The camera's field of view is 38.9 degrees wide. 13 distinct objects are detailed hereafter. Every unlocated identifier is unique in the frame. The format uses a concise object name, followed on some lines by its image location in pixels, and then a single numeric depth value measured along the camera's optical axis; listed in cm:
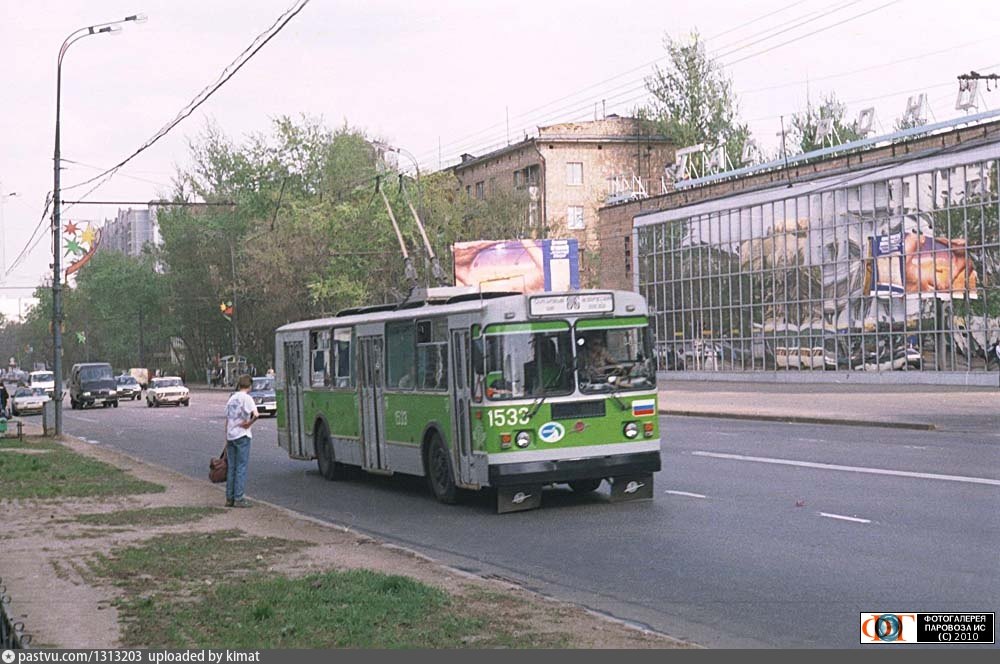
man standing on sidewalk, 1762
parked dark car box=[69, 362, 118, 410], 6431
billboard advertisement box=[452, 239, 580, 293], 6259
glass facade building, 5091
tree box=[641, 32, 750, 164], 9256
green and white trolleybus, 1661
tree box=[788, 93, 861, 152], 8888
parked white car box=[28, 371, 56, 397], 8288
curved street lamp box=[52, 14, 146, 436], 3666
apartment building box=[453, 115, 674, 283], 8931
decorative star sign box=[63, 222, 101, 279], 3881
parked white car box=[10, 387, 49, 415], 6412
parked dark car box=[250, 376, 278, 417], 4619
